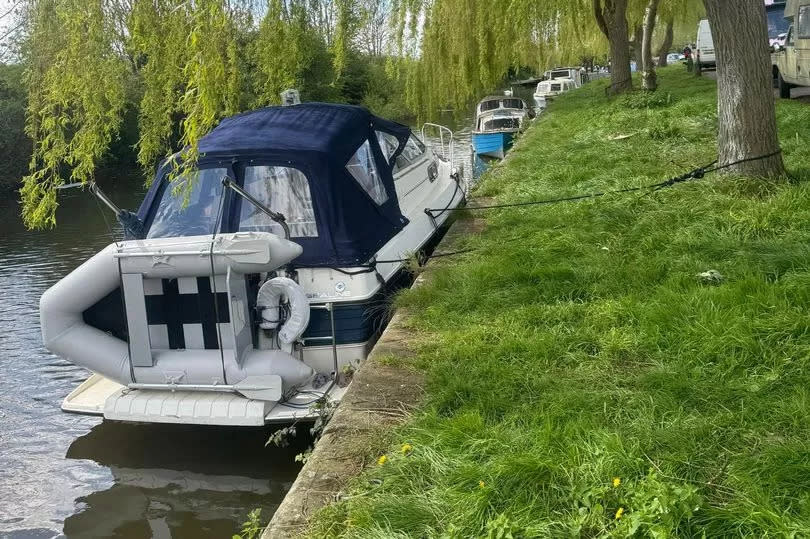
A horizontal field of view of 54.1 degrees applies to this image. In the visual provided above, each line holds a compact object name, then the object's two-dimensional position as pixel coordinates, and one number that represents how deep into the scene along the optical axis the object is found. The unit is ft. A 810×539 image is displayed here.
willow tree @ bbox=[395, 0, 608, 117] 39.96
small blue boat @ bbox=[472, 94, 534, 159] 79.00
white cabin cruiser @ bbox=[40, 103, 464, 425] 19.97
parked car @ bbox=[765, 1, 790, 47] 73.56
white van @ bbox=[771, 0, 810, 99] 50.42
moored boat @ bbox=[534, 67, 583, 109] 114.80
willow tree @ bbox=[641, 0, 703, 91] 68.03
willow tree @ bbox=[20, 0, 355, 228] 17.17
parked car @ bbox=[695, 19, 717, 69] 94.02
